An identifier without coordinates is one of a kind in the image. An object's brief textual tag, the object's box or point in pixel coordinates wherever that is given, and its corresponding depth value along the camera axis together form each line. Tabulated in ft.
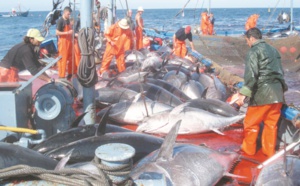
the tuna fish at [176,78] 26.27
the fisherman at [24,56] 17.94
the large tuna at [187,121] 18.10
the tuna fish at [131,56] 36.20
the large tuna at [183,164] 11.02
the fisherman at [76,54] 30.63
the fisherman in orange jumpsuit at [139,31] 43.96
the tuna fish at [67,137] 13.69
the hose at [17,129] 12.01
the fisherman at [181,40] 39.04
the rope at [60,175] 7.75
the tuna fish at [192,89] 24.99
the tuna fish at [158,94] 21.95
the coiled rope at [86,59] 15.96
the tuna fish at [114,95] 22.03
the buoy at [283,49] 43.79
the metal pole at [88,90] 16.37
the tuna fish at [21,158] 9.59
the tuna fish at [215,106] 19.66
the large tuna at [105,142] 13.08
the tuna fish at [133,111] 19.70
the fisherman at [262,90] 15.47
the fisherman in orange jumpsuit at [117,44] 32.07
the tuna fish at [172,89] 23.80
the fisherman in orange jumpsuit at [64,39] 28.91
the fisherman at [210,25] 66.66
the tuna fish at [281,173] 11.13
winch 15.69
